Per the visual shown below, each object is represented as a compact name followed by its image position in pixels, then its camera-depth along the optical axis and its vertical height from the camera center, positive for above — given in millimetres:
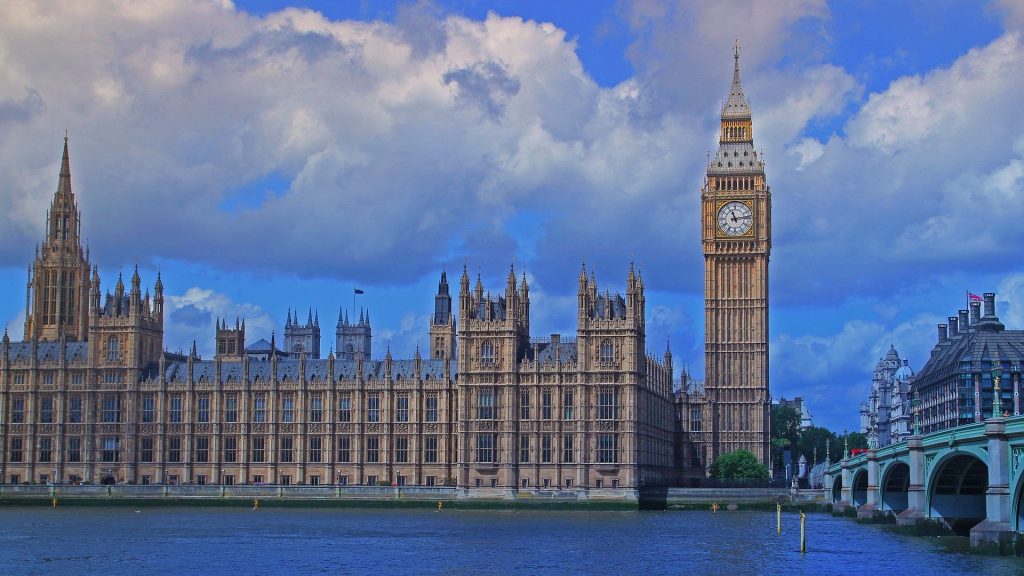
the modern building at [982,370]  191375 +8755
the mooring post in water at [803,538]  96700 -5617
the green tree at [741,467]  170000 -2479
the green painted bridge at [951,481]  80000 -2384
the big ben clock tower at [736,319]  181000 +13768
